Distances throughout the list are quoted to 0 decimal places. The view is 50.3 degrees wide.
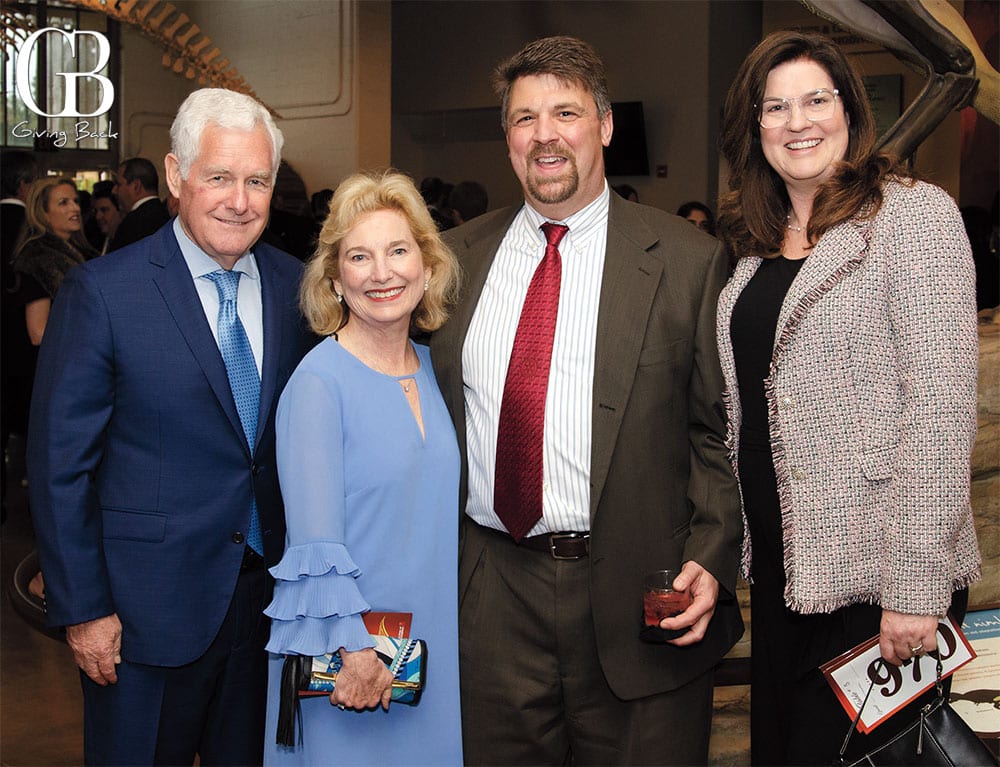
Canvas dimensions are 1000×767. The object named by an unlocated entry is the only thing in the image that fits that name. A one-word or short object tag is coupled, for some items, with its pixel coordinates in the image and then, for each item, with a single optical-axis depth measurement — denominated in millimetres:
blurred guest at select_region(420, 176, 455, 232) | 7080
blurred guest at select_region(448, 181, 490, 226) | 6883
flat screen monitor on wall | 11367
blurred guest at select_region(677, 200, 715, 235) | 7449
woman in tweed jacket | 1942
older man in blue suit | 2107
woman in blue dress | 2041
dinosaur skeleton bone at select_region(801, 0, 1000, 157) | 3113
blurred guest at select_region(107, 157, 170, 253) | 5547
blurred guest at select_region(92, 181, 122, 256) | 7848
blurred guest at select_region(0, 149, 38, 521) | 5852
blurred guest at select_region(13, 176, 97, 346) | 5742
